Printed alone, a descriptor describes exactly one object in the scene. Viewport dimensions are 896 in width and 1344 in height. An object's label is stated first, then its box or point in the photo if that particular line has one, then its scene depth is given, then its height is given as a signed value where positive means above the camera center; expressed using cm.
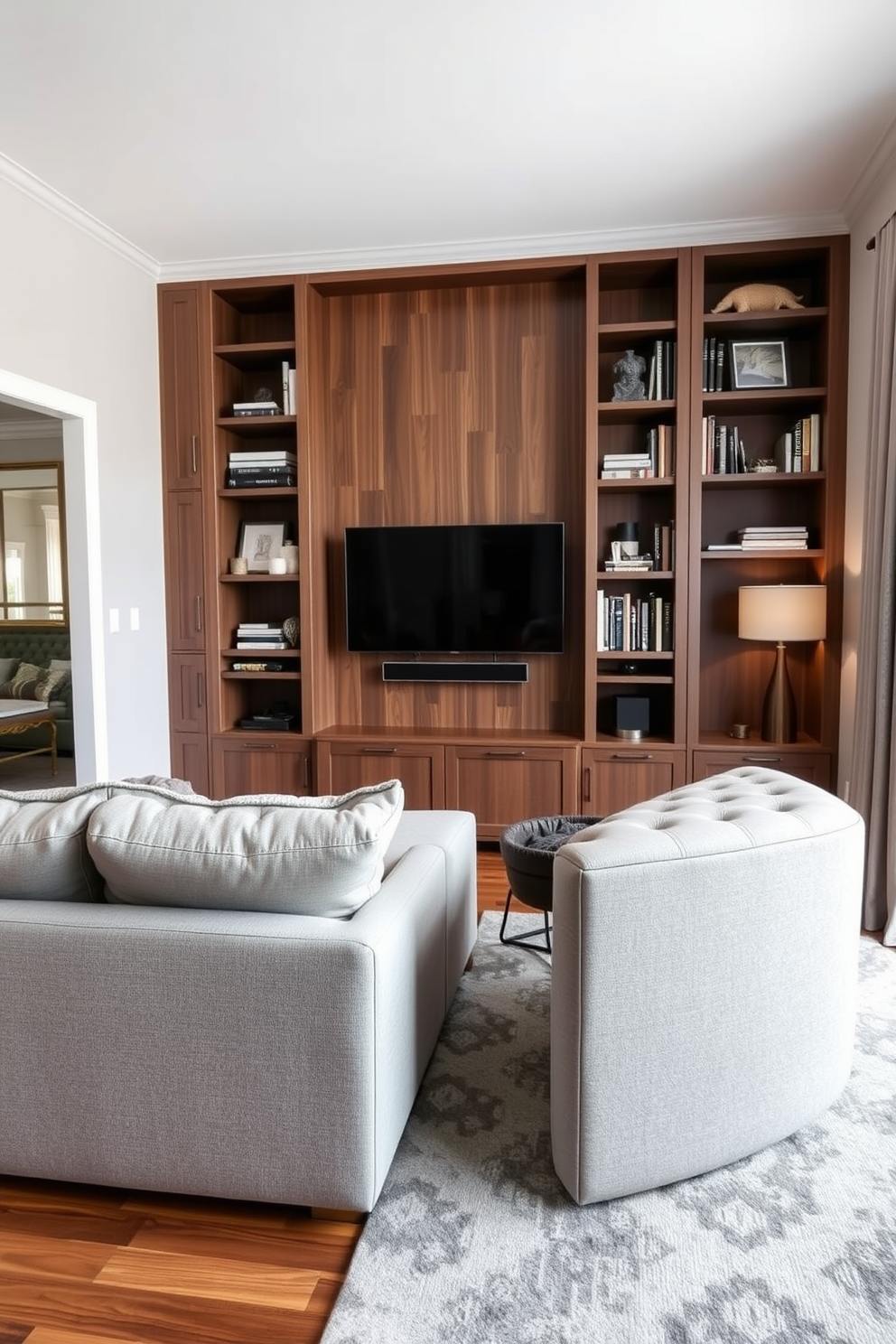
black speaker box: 434 -57
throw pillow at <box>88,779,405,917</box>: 172 -49
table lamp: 392 -8
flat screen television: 448 +4
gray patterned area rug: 147 -119
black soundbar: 459 -39
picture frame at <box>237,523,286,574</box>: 478 +29
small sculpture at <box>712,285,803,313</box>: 412 +136
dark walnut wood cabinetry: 421 +51
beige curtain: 326 -15
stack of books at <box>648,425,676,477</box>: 423 +69
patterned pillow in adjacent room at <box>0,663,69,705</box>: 711 -69
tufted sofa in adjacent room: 757 -43
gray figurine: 428 +103
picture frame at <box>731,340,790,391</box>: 421 +108
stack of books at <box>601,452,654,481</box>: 429 +62
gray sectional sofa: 166 -75
